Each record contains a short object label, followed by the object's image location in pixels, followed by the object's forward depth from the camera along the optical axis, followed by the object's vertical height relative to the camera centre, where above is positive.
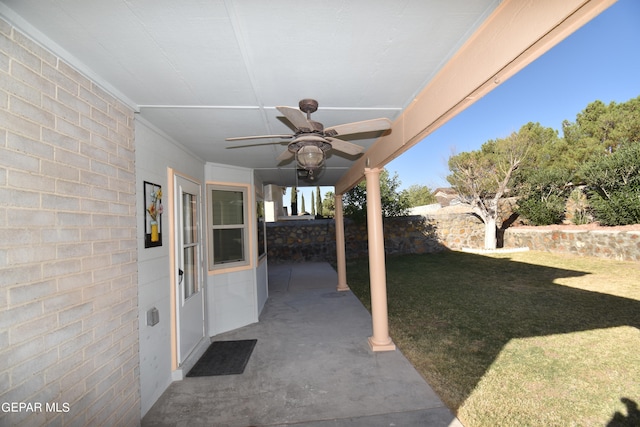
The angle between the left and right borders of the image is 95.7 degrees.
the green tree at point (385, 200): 11.30 +0.88
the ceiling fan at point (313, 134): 1.90 +0.62
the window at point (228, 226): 4.19 +0.02
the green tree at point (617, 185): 8.19 +0.80
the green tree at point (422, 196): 32.59 +2.76
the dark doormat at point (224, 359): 3.05 -1.50
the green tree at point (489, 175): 10.88 +1.65
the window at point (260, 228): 5.33 -0.03
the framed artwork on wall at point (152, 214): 2.53 +0.15
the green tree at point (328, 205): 18.95 +1.37
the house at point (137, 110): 1.27 +0.74
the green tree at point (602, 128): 11.22 +3.58
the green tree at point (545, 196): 10.58 +0.74
